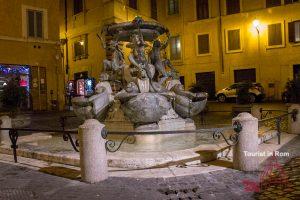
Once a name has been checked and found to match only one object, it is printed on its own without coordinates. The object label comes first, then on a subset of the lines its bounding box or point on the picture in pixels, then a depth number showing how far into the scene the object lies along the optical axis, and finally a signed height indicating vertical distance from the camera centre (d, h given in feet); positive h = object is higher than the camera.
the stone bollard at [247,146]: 15.39 -2.61
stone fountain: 21.54 +0.97
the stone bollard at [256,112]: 31.83 -1.51
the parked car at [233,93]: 61.01 +1.51
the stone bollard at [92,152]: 14.59 -2.63
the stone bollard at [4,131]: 24.27 -2.28
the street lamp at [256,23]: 69.54 +19.03
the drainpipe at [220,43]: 73.70 +15.12
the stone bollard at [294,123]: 25.21 -2.28
